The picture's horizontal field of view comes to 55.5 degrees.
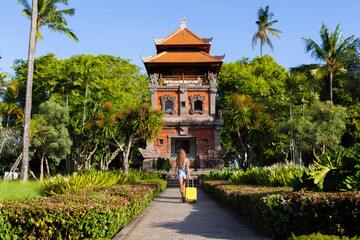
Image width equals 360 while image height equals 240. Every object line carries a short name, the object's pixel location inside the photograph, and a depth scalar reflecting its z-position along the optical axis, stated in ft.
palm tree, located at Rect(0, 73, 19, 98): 80.80
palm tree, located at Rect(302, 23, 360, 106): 110.11
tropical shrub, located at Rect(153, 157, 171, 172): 88.69
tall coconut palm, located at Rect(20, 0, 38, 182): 59.98
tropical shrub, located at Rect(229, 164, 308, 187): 35.23
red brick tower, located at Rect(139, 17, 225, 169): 100.12
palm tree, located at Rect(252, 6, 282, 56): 158.61
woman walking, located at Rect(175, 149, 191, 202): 39.34
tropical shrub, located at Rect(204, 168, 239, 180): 59.36
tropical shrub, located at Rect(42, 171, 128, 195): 32.63
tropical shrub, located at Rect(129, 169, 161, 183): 64.48
